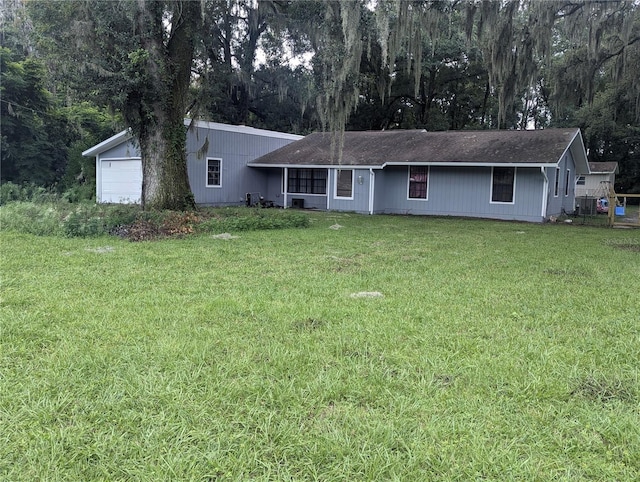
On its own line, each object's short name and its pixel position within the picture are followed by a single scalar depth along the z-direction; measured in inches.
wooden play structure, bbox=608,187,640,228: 542.9
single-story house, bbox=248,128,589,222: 594.9
